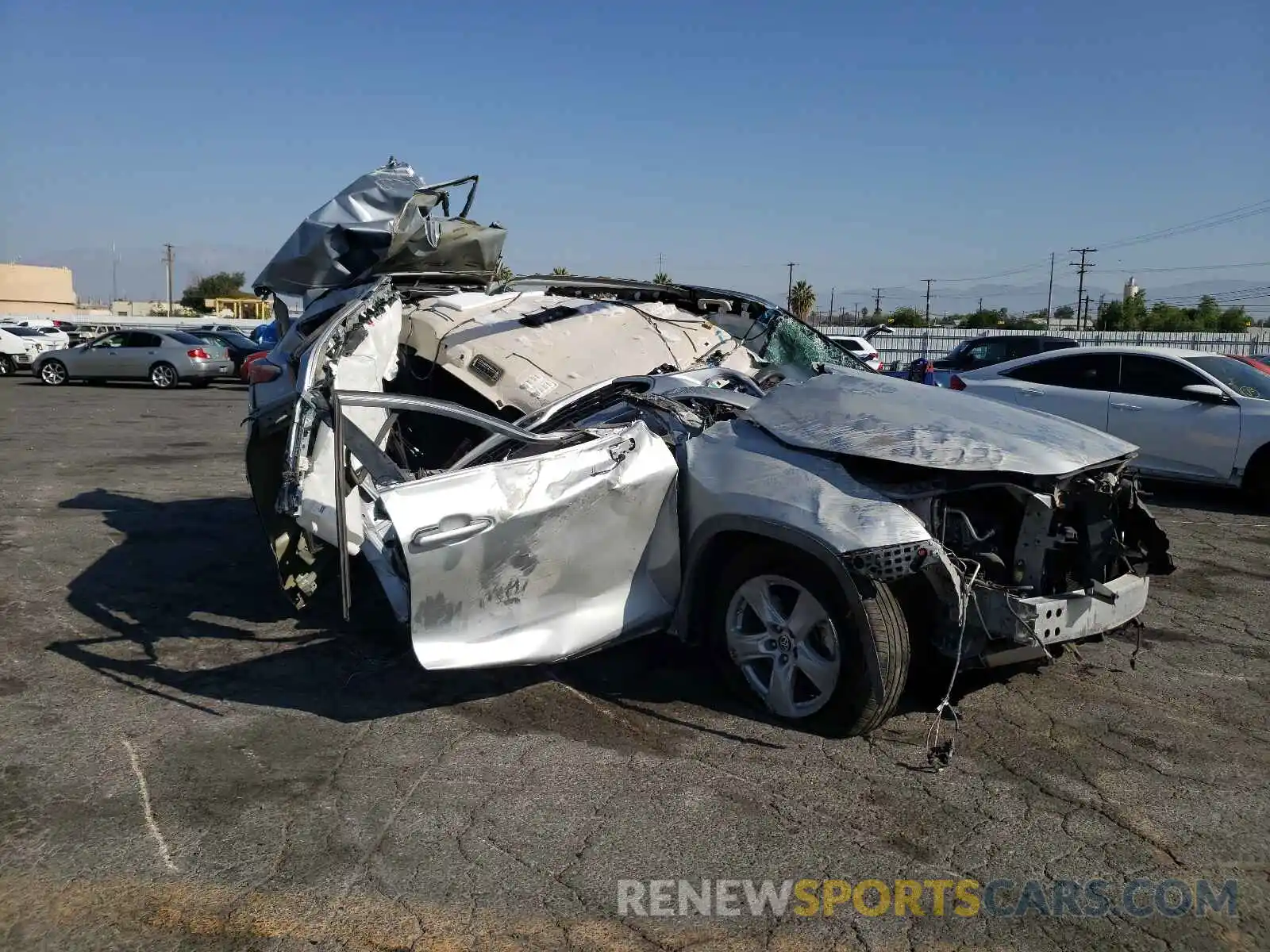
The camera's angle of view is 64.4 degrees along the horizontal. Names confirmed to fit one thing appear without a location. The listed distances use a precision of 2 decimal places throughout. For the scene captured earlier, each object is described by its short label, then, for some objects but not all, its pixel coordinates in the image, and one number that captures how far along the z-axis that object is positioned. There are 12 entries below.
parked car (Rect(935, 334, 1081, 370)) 16.94
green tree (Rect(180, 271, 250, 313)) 96.56
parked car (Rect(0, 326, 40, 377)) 27.11
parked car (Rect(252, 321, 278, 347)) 25.64
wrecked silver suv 3.89
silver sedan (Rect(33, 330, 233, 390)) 23.86
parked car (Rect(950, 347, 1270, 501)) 9.12
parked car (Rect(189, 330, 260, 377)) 25.00
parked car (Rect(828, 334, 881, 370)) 23.86
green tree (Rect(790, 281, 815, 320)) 50.23
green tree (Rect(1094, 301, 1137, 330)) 59.62
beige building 76.94
